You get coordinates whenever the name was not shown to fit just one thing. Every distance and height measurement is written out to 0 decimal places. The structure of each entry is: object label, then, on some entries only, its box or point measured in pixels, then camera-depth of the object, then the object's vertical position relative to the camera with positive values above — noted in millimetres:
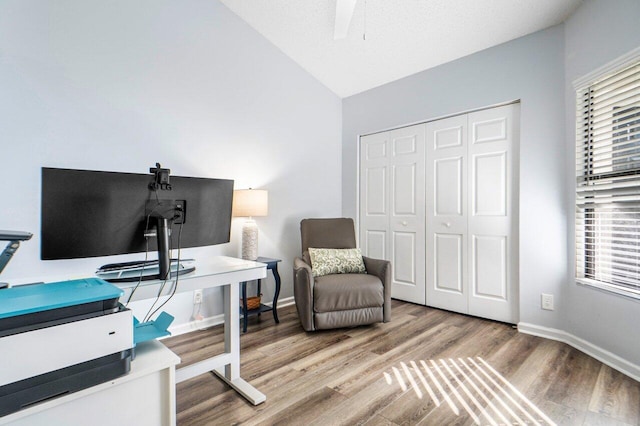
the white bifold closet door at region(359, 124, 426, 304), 3488 +120
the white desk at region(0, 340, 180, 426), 958 -622
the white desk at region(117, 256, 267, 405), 1345 -342
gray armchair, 2639 -704
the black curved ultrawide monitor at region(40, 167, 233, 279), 1123 +2
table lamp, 2793 +38
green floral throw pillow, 3002 -462
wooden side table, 2738 -778
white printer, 876 -383
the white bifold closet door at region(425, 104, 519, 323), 2885 +7
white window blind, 2051 +232
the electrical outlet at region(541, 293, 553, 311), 2590 -714
